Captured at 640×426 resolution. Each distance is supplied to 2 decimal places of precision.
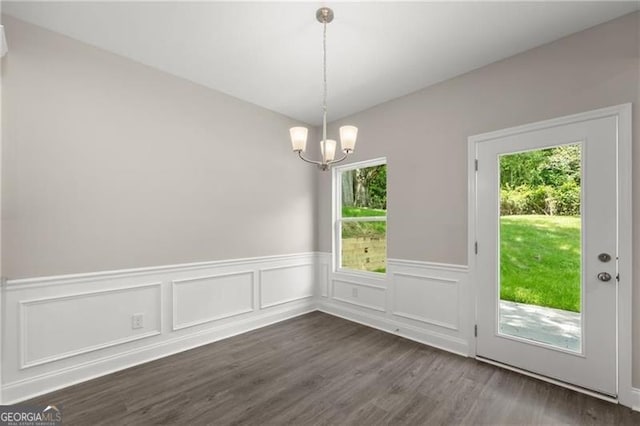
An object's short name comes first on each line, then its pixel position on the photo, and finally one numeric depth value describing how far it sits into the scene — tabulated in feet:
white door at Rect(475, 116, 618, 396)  6.93
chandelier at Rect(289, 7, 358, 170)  6.70
